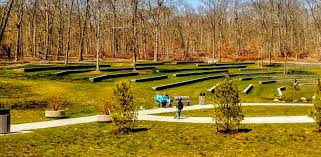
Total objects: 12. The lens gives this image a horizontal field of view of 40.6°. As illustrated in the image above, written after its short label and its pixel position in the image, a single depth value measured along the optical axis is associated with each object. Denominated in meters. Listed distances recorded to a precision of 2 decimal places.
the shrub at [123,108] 22.78
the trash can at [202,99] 34.44
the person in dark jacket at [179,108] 27.19
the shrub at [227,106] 21.86
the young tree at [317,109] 21.50
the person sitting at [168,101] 33.83
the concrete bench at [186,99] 34.53
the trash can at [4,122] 21.95
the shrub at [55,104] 29.16
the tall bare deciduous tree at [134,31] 55.10
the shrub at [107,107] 25.99
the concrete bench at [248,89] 44.44
